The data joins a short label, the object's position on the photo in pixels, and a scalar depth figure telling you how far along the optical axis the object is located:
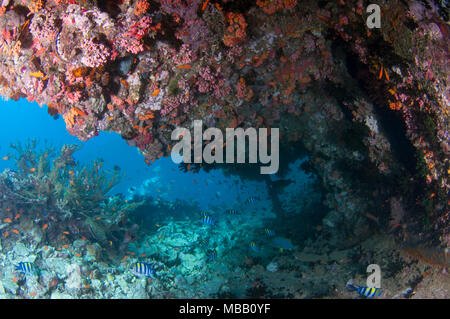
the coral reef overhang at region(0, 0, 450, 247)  4.36
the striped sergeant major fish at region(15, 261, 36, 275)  5.38
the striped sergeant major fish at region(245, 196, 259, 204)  8.42
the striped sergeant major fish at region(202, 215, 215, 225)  6.93
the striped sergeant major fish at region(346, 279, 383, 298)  3.82
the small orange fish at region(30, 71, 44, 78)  4.30
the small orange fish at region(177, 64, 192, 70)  5.11
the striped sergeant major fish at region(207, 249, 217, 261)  6.83
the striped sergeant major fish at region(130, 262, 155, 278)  4.87
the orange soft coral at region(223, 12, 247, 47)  4.91
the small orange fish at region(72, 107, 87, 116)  4.73
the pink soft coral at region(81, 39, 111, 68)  4.13
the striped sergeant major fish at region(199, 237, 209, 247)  8.94
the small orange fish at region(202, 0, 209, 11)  4.65
